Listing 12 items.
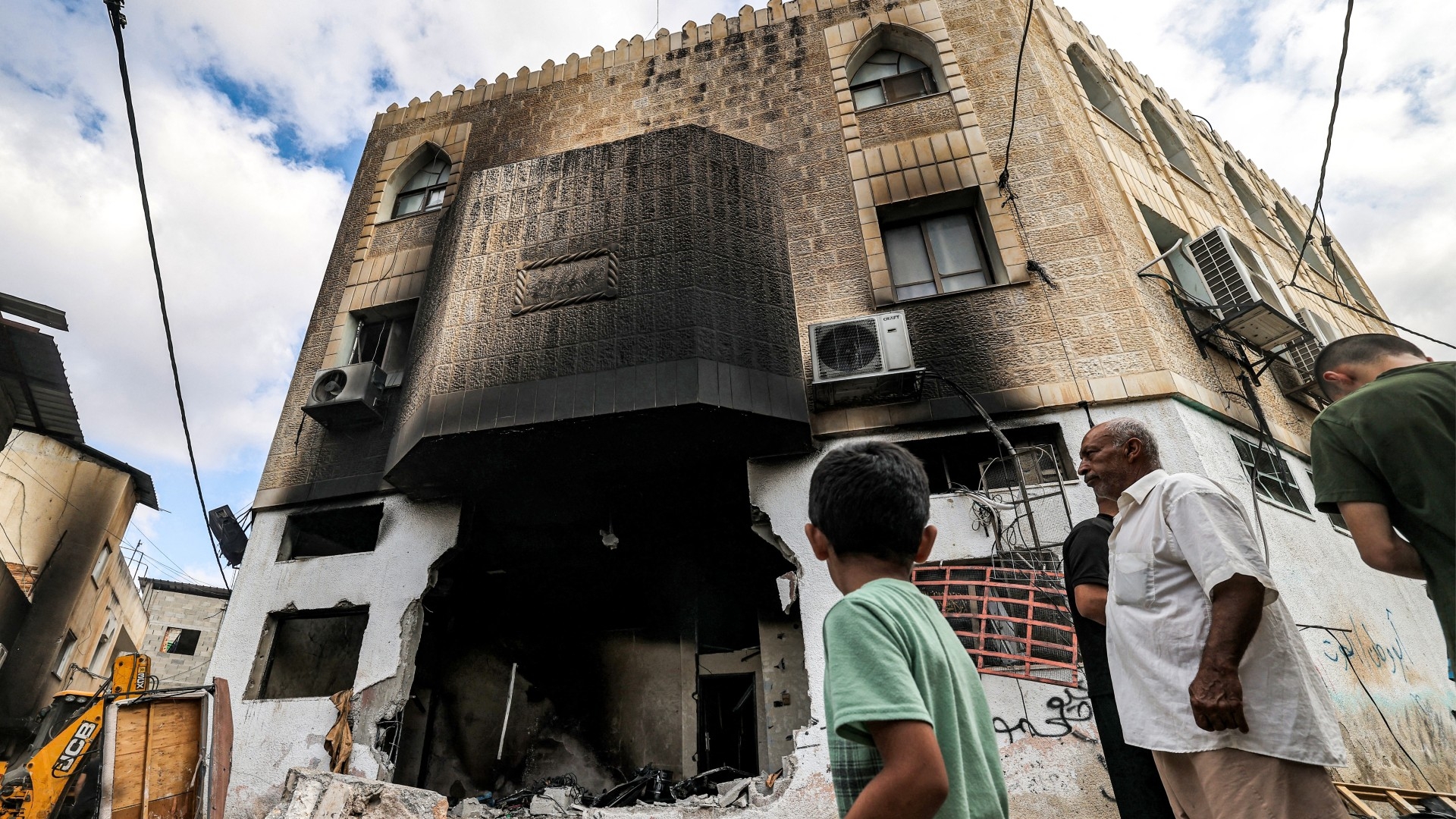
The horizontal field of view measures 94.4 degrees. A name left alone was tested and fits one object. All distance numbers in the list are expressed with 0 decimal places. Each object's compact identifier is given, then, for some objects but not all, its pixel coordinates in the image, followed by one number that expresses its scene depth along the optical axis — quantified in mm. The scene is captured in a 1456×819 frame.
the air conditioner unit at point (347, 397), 8125
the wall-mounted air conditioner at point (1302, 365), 7895
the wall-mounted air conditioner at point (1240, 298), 7211
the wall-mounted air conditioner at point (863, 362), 6672
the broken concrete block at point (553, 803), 6277
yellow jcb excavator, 5965
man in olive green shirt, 1905
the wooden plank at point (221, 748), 5875
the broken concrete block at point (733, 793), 5633
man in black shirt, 2672
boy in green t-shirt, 1224
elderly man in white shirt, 1945
